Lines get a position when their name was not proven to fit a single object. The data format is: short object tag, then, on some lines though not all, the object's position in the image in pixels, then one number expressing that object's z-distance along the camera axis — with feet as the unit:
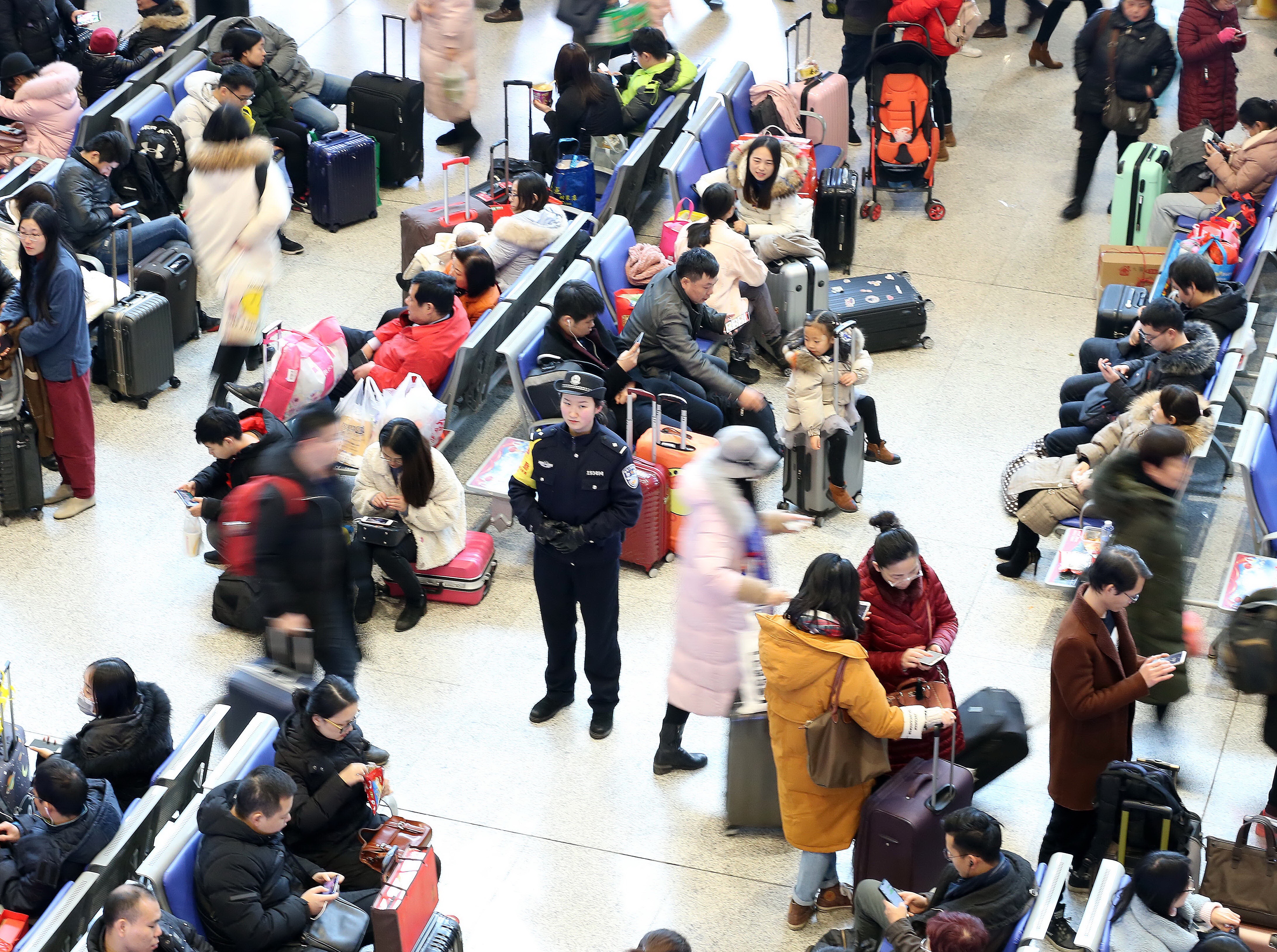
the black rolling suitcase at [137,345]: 62.59
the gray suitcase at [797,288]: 64.95
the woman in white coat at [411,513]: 51.55
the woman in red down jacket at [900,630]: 40.45
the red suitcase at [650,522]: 54.24
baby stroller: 75.82
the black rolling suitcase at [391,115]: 79.05
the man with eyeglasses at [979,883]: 34.68
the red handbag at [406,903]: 36.86
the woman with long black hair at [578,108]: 75.00
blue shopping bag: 74.79
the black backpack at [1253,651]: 37.83
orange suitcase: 55.01
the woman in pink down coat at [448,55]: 78.59
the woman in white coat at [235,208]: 55.57
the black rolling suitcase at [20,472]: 56.18
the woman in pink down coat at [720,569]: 40.16
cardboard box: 67.41
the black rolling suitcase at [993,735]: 43.27
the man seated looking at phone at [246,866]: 35.47
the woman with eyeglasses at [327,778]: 38.70
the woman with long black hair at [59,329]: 53.67
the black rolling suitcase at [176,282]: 65.67
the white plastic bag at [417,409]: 56.08
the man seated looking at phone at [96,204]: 64.80
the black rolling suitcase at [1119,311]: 63.46
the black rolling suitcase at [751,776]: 42.83
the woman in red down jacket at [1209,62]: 74.59
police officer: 44.04
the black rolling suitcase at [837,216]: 72.38
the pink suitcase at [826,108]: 77.25
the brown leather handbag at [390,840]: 38.91
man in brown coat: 38.09
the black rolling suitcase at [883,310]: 67.10
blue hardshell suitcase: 75.56
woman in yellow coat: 37.32
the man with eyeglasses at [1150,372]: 52.65
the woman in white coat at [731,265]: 61.46
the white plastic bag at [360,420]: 56.54
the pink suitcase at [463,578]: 53.78
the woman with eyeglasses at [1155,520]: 41.96
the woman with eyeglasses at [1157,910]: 34.01
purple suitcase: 39.17
